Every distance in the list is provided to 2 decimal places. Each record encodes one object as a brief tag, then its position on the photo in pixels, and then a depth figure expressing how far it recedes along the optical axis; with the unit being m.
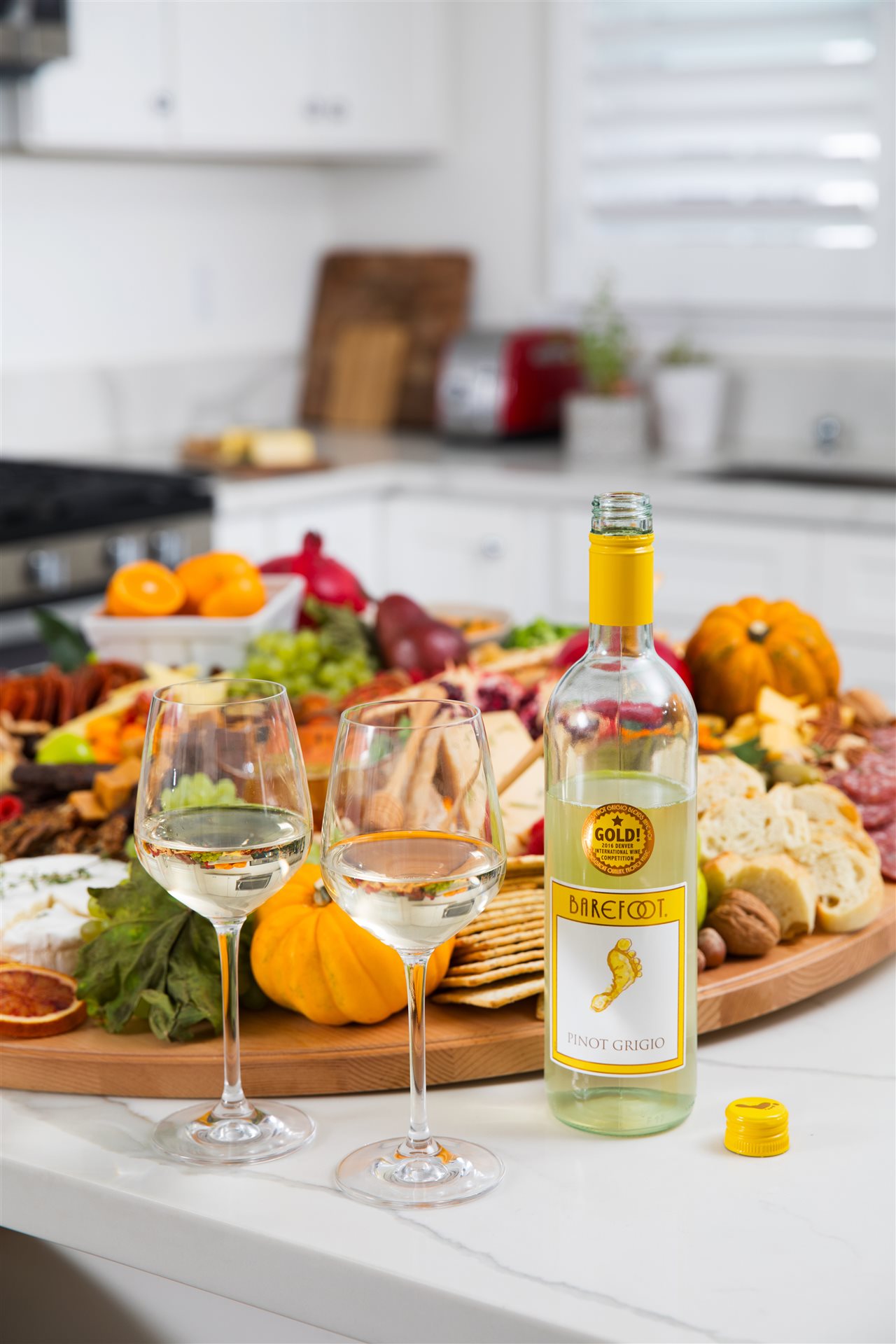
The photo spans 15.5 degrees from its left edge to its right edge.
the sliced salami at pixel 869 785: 1.91
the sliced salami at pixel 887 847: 1.89
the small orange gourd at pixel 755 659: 2.11
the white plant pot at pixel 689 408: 5.54
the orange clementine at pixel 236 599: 2.27
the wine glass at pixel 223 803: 1.52
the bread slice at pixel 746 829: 1.77
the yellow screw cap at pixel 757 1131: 1.56
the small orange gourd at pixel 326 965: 1.63
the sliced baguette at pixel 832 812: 1.82
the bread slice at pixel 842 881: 1.78
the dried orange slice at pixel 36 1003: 1.67
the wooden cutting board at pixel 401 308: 6.18
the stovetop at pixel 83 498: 4.14
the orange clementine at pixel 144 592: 2.30
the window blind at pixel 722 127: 5.23
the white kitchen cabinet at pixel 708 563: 4.66
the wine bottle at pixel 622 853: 1.53
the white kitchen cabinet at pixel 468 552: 5.10
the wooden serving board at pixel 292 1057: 1.63
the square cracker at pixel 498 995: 1.66
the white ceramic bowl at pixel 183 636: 2.26
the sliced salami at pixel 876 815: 1.91
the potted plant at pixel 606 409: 5.55
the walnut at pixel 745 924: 1.73
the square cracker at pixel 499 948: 1.68
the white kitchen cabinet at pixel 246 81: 4.84
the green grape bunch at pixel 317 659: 2.18
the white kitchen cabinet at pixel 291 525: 4.79
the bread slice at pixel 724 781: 1.79
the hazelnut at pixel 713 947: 1.72
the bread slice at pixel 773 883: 1.75
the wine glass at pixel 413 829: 1.48
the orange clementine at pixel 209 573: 2.31
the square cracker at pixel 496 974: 1.66
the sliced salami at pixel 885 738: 2.02
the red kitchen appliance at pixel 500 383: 5.62
